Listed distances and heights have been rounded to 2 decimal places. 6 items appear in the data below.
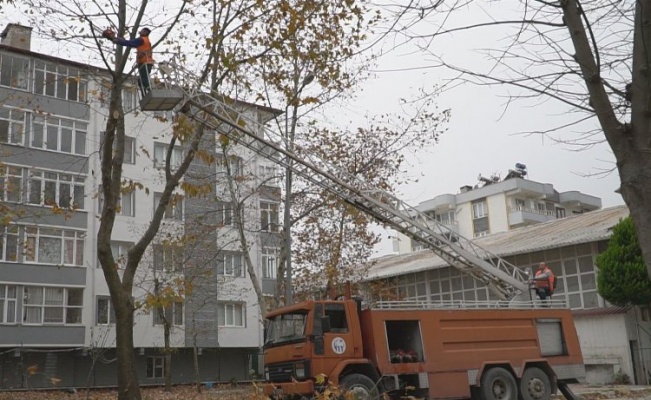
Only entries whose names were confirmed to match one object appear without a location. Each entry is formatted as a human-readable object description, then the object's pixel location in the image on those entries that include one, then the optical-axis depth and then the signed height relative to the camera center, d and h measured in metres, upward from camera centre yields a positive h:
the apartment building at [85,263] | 36.12 +5.32
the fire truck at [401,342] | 16.05 +0.20
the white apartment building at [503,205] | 66.25 +13.51
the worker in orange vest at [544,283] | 20.70 +1.72
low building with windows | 26.25 +2.60
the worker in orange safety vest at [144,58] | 14.76 +6.46
